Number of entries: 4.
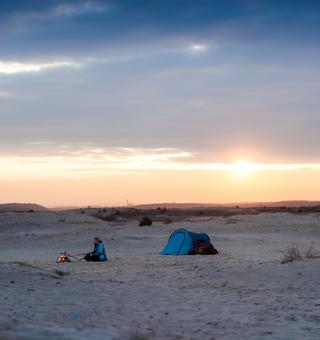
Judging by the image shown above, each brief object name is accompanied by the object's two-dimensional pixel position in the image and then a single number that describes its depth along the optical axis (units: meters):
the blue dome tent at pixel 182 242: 27.23
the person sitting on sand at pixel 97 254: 24.52
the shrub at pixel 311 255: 21.24
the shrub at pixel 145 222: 48.75
